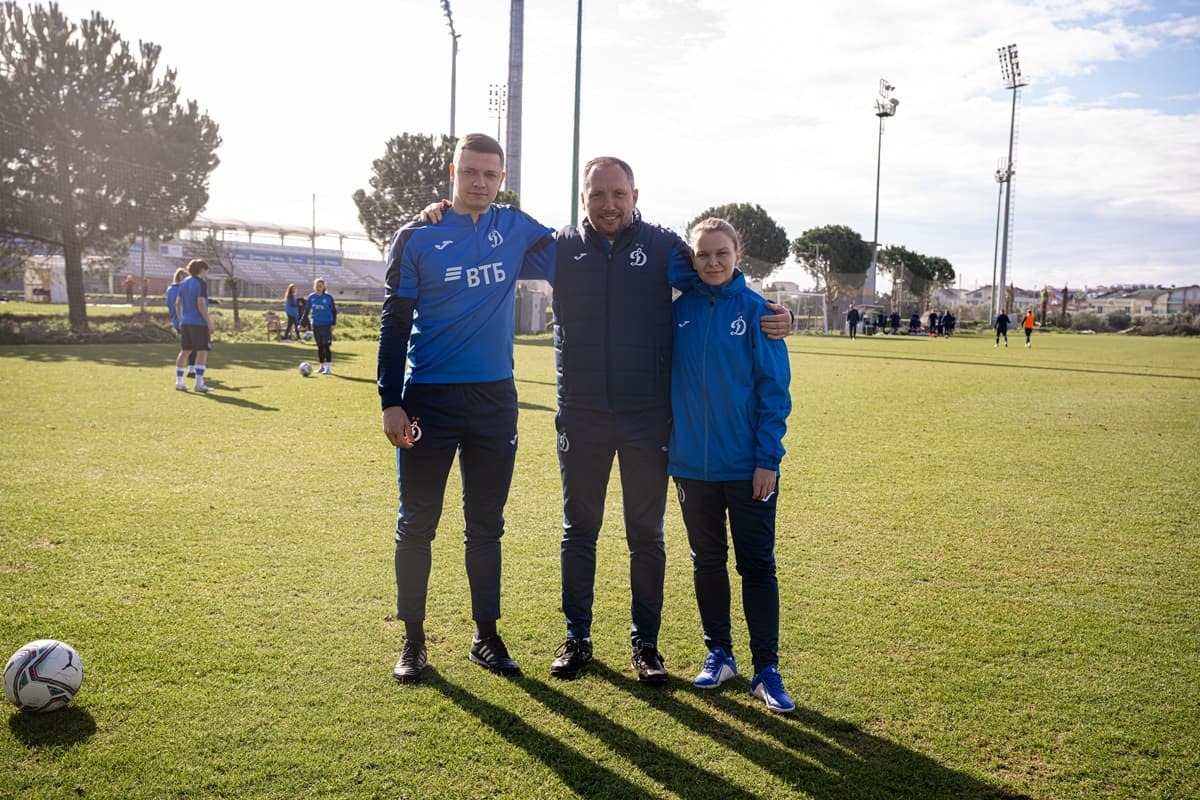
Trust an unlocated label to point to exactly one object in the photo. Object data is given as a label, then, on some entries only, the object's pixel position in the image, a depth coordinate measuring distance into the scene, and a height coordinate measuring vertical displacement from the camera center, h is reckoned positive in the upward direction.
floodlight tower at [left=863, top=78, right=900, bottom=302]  64.50 +18.15
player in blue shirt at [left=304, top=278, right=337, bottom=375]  16.81 +0.03
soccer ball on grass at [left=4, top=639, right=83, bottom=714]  3.28 -1.46
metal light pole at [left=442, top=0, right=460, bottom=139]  48.97 +16.33
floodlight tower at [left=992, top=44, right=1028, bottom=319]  62.94 +15.45
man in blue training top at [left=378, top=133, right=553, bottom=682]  3.74 -0.22
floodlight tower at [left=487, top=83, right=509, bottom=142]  59.47 +16.41
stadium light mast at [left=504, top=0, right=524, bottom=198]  31.80 +9.84
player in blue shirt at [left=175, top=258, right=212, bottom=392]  13.34 +0.00
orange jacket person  35.87 +0.71
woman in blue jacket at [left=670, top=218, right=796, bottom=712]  3.61 -0.47
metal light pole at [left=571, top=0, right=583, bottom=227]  25.45 +8.69
